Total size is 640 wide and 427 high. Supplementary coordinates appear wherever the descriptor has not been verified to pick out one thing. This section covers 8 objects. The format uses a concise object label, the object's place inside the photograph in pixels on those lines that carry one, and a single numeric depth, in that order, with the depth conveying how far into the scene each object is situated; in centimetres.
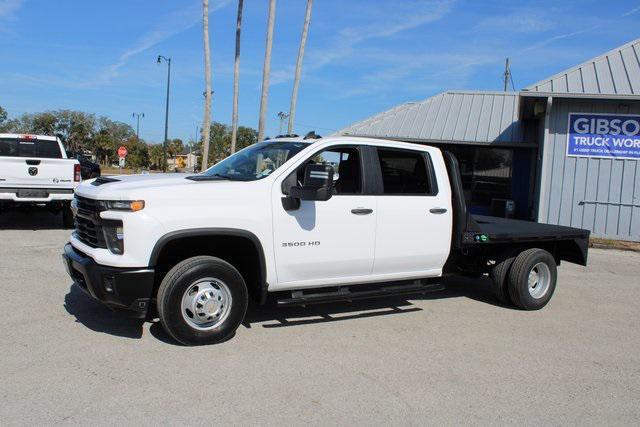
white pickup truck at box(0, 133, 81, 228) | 1093
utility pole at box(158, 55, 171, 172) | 4735
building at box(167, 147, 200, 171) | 4606
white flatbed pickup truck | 474
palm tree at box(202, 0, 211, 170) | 2267
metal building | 1432
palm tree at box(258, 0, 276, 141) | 2112
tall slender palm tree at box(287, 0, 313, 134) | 2336
